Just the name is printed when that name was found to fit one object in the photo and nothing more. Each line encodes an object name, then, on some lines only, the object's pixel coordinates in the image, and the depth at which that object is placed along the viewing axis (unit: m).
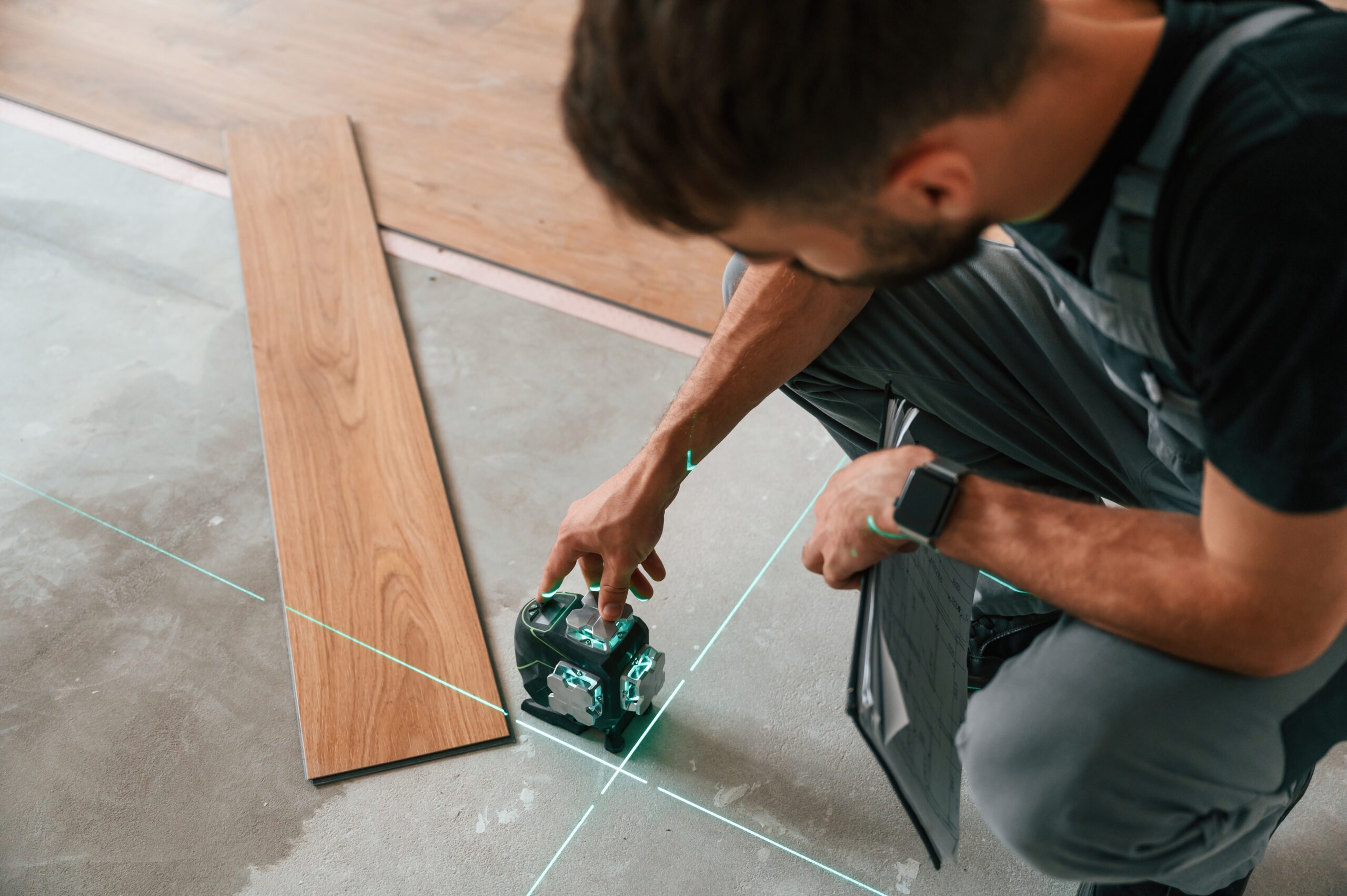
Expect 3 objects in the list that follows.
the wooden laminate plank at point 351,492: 1.58
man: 0.78
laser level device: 1.44
